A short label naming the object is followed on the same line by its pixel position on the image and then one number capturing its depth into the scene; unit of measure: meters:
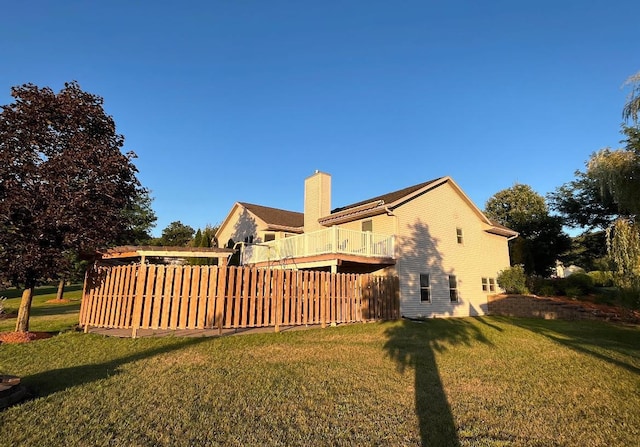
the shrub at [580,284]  21.02
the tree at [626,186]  9.23
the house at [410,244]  16.94
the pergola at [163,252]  13.77
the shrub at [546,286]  20.89
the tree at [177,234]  49.62
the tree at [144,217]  34.31
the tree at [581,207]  26.62
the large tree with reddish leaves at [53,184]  9.44
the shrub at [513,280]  21.70
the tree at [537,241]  27.77
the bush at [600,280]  23.97
